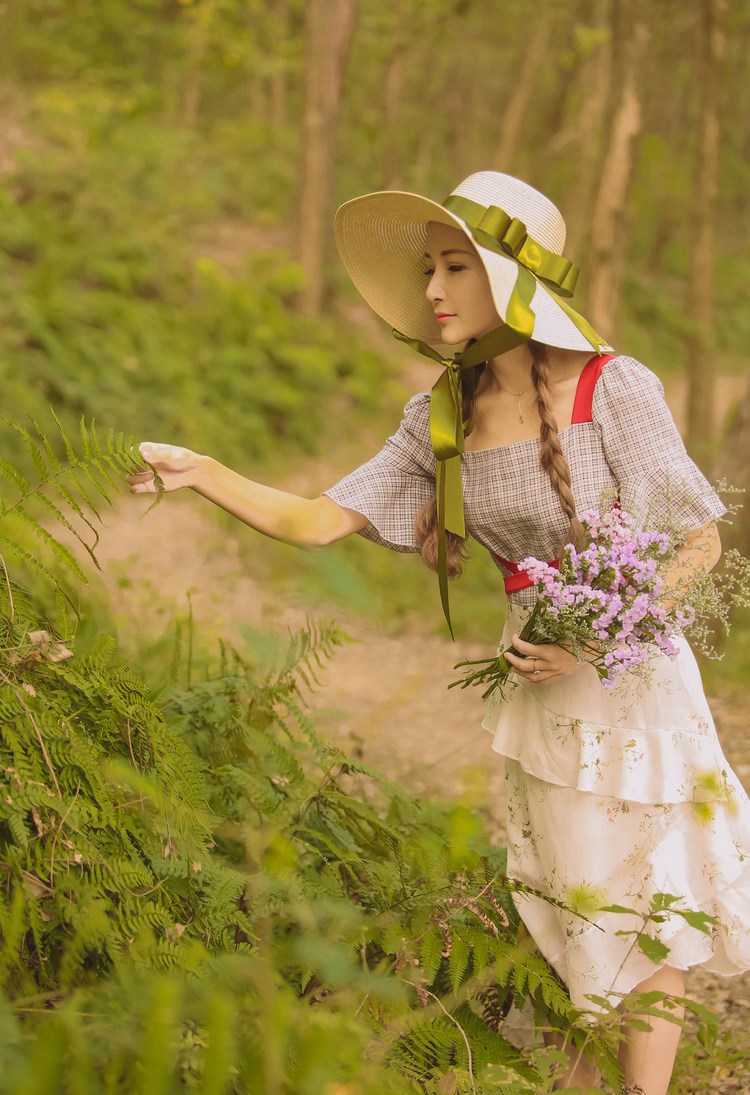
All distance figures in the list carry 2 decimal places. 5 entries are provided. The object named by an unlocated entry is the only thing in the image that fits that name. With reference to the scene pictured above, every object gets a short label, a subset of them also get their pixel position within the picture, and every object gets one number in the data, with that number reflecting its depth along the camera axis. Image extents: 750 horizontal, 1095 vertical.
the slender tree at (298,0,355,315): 12.28
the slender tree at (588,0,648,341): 12.23
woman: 2.63
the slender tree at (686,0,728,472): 12.76
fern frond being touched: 2.29
